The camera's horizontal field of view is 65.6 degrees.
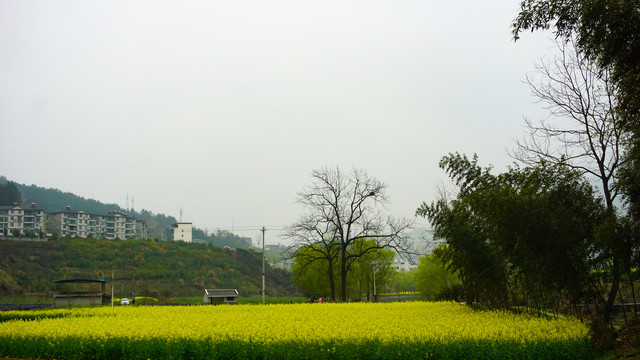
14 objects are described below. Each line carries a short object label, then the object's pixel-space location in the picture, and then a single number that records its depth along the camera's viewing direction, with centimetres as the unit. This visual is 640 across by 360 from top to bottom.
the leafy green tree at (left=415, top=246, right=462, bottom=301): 6121
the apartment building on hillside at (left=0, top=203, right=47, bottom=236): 12812
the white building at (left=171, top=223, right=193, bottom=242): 15125
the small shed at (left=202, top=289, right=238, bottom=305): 3822
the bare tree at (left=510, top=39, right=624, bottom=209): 1664
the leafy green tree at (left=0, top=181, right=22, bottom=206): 13725
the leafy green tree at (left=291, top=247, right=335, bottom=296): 5725
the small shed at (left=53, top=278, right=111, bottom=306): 3631
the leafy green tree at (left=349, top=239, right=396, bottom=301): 5784
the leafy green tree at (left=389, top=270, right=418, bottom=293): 9556
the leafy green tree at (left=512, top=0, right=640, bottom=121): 934
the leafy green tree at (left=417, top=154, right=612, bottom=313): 1502
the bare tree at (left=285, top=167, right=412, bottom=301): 3988
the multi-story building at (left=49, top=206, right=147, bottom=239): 14088
